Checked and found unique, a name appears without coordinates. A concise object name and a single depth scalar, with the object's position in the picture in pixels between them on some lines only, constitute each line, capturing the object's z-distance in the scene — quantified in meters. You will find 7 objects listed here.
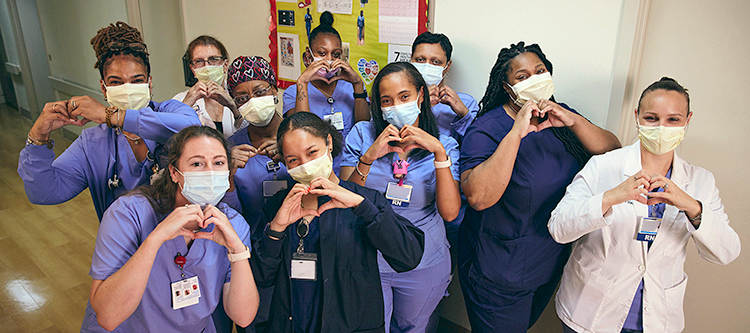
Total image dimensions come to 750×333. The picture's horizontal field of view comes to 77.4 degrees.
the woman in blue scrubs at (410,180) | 2.13
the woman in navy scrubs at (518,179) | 2.06
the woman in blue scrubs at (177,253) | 1.64
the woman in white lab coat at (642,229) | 1.73
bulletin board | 3.16
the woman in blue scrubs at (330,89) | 2.79
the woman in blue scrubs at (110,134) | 1.97
